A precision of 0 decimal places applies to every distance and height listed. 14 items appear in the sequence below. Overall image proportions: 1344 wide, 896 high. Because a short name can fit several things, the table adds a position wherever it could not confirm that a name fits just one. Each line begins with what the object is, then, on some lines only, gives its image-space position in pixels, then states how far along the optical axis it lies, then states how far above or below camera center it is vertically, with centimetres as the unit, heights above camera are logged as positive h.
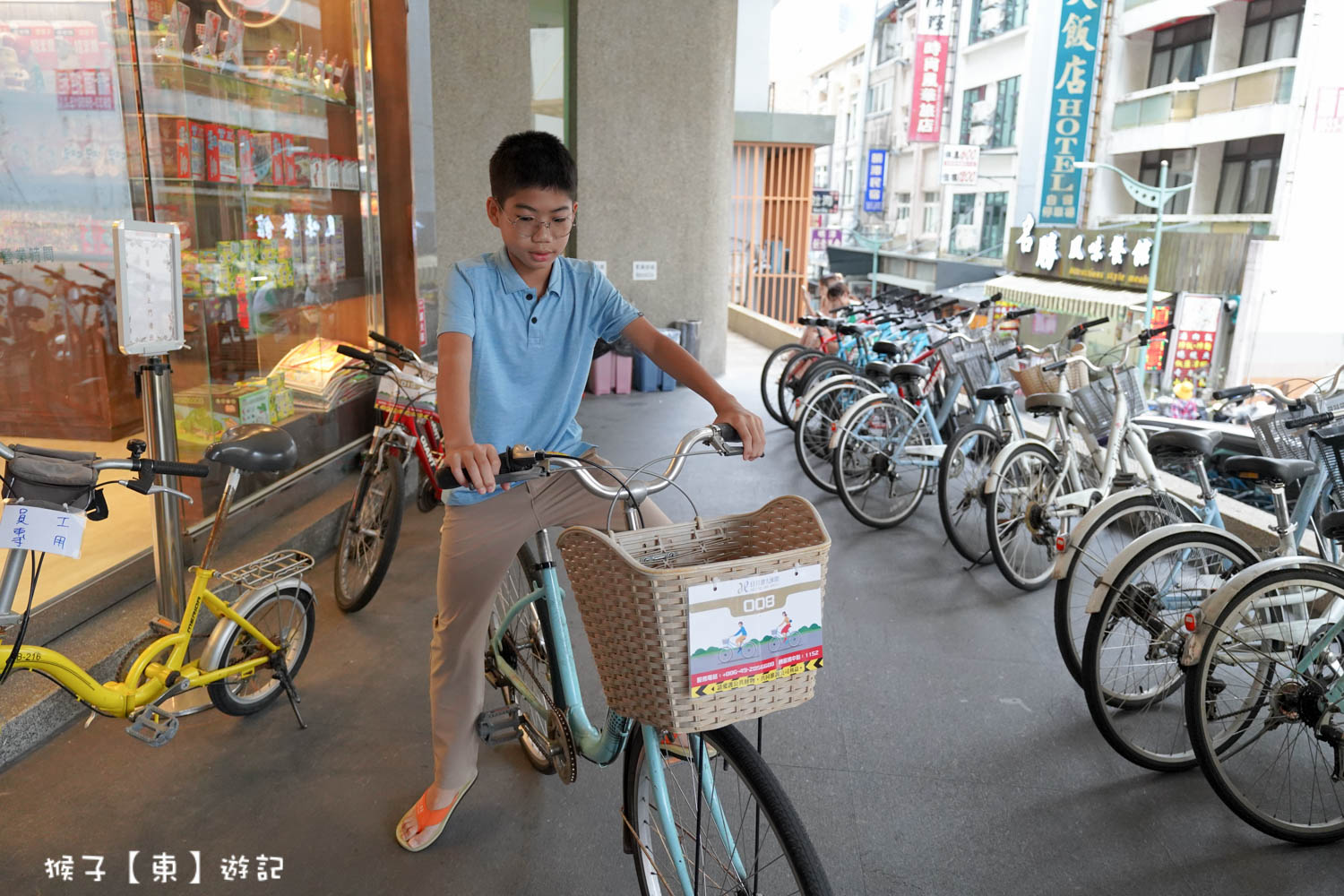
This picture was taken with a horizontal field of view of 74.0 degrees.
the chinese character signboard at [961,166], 1593 +142
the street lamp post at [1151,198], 1152 +75
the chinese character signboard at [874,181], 2531 +176
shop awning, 1488 -81
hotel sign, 1551 +279
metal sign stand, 212 -28
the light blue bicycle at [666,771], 133 -90
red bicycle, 330 -96
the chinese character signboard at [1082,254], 1492 -9
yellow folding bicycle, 175 -100
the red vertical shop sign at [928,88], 2022 +350
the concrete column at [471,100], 698 +101
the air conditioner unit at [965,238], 2339 +20
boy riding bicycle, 171 -27
